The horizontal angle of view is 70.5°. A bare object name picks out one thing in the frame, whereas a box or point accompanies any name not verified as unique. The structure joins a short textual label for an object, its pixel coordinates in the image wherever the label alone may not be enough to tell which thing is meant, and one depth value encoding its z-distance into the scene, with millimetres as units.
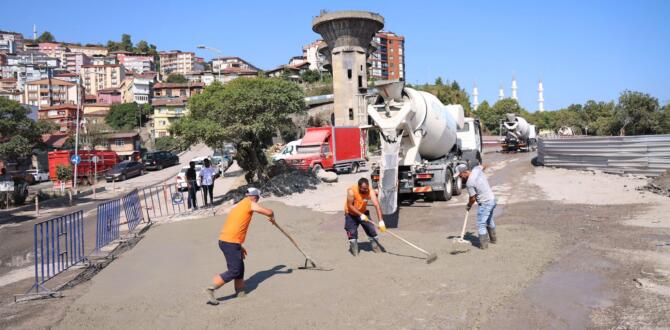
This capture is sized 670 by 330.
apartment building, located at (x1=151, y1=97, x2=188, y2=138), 80000
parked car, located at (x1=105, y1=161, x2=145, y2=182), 34550
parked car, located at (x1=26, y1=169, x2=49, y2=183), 41612
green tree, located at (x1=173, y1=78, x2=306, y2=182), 16891
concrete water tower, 51219
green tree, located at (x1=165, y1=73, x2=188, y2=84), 119638
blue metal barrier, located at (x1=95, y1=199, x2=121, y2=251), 11052
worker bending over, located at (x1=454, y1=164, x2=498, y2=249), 8680
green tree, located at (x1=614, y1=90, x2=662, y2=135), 53250
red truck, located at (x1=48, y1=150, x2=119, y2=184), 34062
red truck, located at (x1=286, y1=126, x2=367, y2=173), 23750
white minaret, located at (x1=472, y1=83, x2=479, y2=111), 164612
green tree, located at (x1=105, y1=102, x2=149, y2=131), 82500
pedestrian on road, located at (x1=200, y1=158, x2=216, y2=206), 16188
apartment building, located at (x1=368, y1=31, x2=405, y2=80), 135375
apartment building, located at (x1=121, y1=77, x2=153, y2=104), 101575
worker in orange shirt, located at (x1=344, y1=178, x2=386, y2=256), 8602
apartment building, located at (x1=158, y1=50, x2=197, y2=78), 168500
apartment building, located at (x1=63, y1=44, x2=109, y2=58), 168775
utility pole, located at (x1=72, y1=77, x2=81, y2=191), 29425
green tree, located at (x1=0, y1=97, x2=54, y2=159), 22109
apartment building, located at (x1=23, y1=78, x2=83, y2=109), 103062
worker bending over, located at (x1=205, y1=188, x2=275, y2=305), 6465
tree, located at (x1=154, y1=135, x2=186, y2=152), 67100
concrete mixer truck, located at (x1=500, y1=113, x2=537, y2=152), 36062
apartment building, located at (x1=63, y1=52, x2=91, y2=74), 150500
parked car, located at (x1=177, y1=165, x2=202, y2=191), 21991
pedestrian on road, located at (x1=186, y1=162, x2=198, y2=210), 16172
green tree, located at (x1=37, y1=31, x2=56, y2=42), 183750
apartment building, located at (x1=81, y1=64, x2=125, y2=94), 132500
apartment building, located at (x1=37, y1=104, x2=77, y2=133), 81625
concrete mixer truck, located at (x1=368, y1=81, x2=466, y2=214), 12680
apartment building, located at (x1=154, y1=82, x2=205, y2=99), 94188
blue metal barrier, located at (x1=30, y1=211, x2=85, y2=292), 8473
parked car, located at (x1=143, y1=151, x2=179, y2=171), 41750
